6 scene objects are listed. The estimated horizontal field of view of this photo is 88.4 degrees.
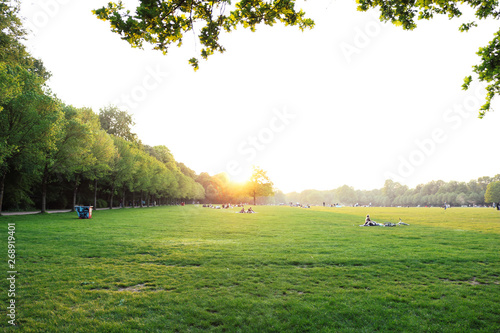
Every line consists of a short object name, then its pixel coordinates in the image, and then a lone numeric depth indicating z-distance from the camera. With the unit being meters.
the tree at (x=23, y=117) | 21.27
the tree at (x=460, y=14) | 6.55
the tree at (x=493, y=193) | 114.75
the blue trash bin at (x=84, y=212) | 25.73
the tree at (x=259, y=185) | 108.75
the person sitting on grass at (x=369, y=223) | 22.50
